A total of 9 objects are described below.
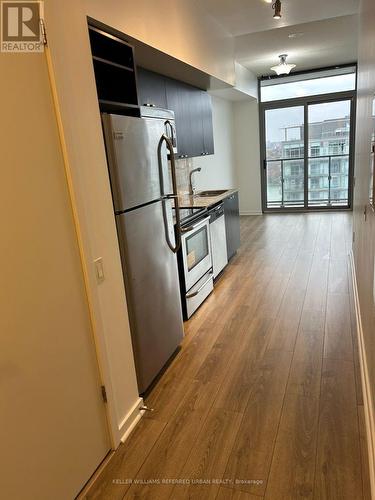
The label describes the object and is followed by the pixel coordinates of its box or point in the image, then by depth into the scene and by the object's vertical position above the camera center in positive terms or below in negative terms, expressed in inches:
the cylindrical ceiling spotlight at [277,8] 121.4 +47.9
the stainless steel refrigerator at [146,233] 77.6 -16.9
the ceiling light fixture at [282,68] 208.9 +46.9
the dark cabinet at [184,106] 127.0 +22.1
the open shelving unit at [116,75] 85.2 +22.0
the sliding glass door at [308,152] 283.3 -2.9
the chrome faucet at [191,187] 201.4 -15.7
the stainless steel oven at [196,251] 126.8 -34.5
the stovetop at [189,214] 131.0 -20.8
